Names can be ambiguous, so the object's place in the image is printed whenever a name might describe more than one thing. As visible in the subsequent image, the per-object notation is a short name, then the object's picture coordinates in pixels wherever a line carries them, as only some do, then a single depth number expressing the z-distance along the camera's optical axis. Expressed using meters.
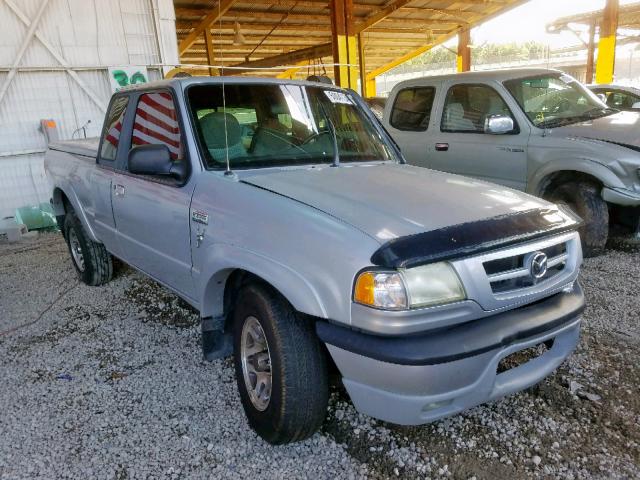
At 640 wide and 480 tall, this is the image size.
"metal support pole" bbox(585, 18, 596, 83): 17.05
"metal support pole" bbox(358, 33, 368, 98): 15.02
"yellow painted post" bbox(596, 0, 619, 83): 14.59
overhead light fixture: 12.92
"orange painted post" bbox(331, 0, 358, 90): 12.00
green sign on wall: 8.51
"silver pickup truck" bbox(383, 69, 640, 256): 4.84
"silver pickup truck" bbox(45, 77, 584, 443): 1.94
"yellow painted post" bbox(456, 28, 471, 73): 18.94
